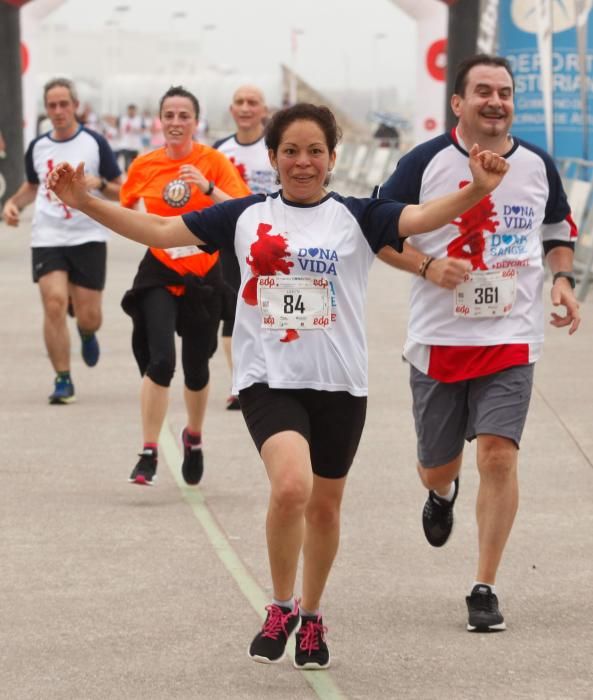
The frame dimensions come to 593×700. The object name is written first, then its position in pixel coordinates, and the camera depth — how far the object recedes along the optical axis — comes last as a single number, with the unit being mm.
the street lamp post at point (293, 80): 86456
